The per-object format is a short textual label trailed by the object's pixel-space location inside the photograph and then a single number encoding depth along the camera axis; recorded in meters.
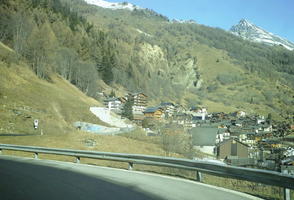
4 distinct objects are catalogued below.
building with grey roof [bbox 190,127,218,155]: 58.06
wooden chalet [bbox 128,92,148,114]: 113.88
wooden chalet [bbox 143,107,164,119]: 107.11
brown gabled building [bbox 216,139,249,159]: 50.26
